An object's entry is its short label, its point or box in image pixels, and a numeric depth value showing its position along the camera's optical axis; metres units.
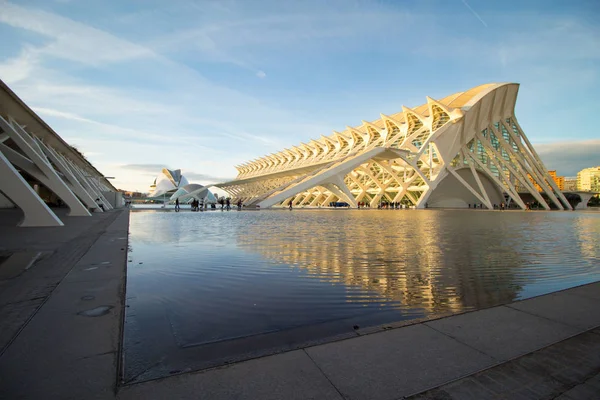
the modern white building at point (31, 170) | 8.02
